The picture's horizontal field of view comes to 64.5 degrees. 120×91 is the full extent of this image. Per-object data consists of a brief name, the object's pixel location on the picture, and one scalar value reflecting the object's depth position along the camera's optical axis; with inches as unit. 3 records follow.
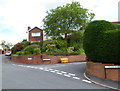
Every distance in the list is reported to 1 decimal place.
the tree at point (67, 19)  636.5
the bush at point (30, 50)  568.0
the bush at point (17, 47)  814.0
